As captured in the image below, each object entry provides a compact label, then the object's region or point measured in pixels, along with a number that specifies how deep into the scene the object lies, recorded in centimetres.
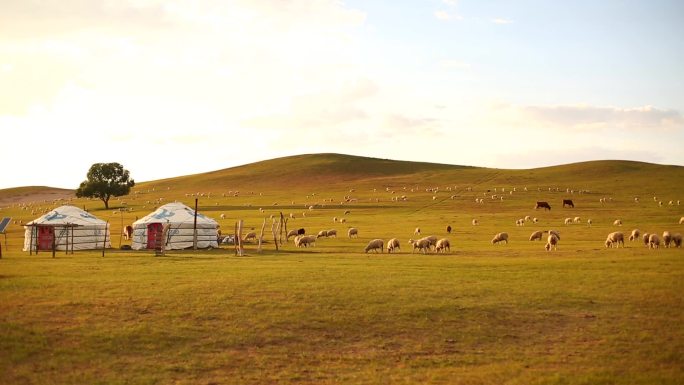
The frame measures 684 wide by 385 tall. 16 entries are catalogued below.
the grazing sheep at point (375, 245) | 3778
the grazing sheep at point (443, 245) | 3703
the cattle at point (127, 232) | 5394
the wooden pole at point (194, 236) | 4138
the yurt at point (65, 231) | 4203
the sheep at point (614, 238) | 3669
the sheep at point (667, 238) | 3397
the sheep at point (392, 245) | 3828
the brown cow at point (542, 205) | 7188
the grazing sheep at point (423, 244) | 3744
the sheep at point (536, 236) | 4366
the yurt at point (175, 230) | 4269
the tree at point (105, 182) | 9675
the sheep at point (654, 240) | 3300
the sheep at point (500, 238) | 4218
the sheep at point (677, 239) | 3356
